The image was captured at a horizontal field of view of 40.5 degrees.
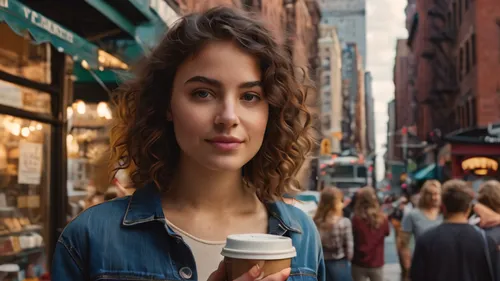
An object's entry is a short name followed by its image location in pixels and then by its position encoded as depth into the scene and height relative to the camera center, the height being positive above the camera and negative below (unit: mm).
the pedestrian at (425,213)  9914 -749
